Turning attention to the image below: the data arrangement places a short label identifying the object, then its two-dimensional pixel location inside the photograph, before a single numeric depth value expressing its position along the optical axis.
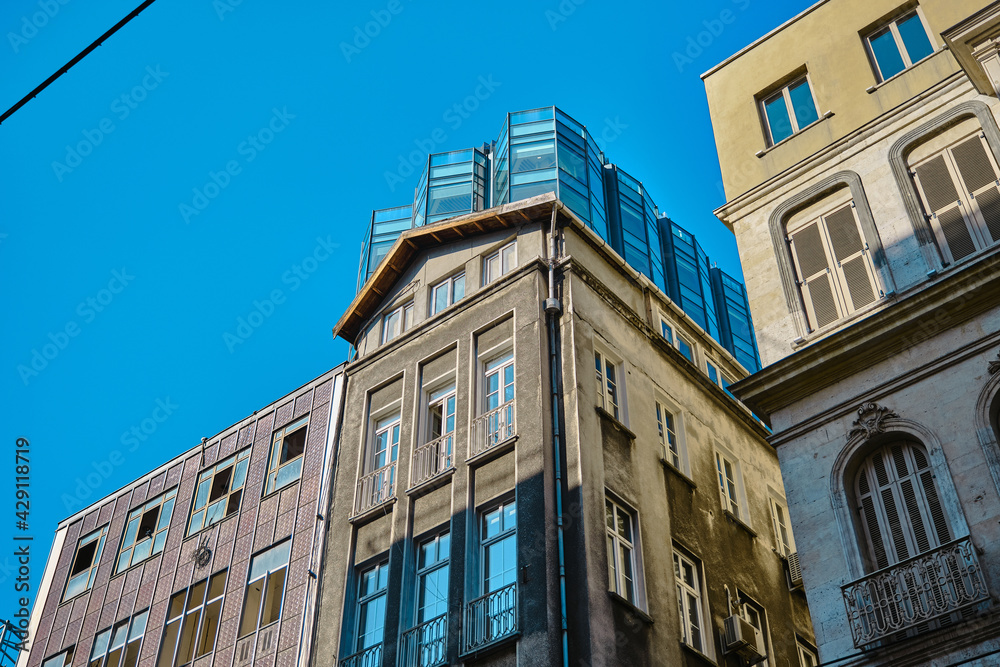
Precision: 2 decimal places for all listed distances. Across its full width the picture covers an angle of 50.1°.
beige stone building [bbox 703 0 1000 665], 14.62
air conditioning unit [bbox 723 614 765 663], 21.89
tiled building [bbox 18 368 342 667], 25.80
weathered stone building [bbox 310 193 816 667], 20.17
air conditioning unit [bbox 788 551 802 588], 25.83
